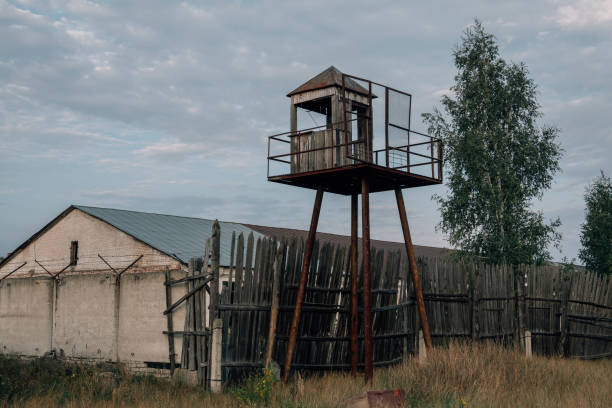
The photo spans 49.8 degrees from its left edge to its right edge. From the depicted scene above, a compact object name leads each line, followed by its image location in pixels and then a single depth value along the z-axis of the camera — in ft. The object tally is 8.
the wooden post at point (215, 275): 41.27
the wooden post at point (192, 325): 45.39
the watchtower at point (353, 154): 46.52
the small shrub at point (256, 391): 35.81
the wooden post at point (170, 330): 52.99
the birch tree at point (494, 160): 89.86
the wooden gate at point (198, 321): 43.75
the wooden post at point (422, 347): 50.47
